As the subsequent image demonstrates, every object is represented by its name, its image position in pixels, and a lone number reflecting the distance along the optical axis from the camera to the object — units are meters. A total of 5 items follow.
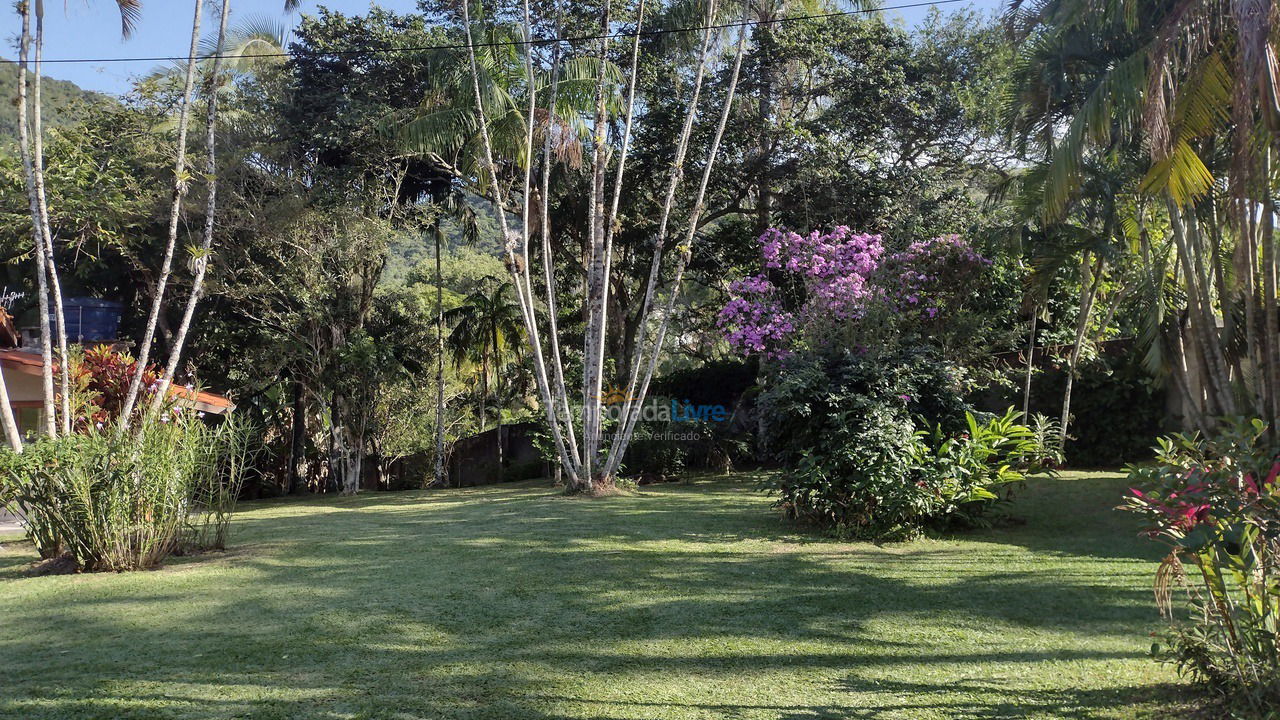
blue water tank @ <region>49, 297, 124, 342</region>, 15.11
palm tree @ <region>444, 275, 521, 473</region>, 19.80
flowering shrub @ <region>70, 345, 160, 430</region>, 12.23
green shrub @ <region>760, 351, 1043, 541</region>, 8.09
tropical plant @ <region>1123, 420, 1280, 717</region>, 3.25
